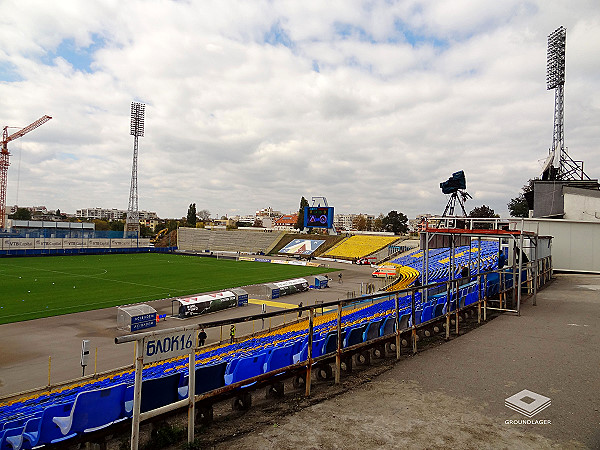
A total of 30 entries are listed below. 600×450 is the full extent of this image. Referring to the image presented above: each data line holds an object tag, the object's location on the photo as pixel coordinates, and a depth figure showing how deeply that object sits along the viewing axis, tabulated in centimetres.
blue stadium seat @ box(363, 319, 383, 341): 1045
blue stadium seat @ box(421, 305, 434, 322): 1290
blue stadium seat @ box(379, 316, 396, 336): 1115
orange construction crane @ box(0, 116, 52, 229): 12151
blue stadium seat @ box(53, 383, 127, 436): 564
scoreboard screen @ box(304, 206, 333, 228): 8881
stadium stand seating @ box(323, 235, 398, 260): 8756
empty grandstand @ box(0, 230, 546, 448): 565
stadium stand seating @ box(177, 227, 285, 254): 10788
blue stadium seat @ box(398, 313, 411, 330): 1186
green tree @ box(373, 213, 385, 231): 18394
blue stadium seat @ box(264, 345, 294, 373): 801
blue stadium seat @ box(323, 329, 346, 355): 930
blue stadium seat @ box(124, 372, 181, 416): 614
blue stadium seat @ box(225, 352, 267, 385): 729
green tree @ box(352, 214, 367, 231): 19350
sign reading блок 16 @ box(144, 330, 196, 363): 561
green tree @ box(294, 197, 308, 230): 13812
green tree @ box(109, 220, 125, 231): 16150
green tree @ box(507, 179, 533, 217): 9469
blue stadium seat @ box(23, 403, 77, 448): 543
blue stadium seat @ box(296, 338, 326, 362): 884
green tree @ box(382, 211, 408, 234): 13162
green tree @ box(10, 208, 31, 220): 17240
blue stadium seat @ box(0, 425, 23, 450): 532
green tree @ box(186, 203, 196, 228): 14450
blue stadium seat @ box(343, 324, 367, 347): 998
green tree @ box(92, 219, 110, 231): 16188
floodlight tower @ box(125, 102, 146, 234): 10331
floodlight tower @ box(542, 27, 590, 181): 5203
